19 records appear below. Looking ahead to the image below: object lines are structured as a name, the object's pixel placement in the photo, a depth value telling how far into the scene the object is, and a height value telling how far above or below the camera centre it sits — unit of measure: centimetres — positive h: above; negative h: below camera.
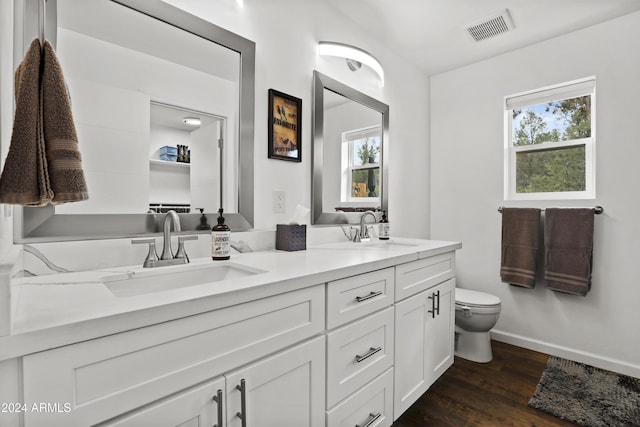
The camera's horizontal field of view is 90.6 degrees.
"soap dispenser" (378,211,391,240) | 214 -15
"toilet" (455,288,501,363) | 214 -80
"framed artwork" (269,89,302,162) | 163 +43
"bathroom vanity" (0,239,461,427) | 56 -33
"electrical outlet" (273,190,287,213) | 166 +3
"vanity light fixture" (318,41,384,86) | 187 +94
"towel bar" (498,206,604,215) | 212 -1
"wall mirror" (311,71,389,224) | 189 +36
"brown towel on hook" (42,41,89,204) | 62 +14
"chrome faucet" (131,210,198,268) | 111 -16
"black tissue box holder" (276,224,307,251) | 153 -15
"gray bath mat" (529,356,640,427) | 160 -107
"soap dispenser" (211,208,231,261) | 121 -14
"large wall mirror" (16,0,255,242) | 104 +35
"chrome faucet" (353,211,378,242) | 205 -17
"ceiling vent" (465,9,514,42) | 210 +126
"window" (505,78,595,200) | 228 +50
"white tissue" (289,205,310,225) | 160 -4
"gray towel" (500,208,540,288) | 234 -28
